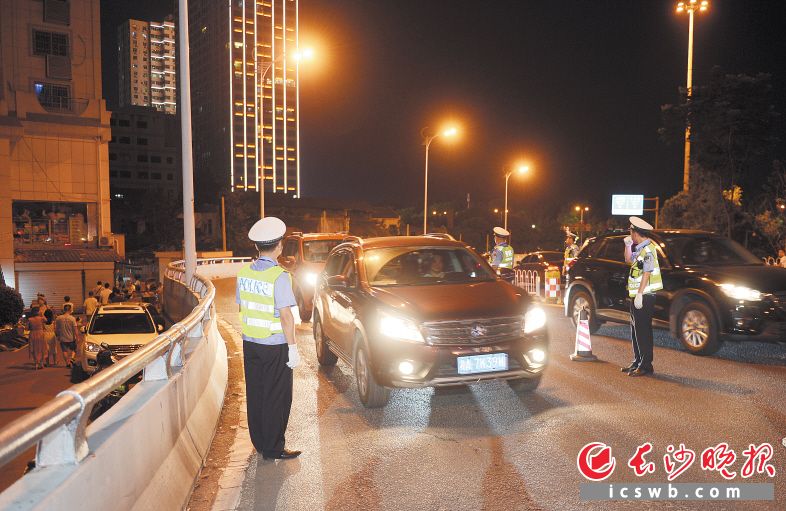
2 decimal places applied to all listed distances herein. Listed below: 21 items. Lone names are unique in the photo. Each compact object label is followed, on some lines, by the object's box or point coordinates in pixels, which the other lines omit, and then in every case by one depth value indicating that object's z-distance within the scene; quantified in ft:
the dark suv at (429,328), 20.16
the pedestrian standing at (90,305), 68.13
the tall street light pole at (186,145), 41.60
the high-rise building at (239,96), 550.57
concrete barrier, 8.44
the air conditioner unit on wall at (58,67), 139.85
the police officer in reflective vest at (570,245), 56.90
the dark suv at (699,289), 28.07
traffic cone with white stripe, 29.37
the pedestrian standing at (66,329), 57.93
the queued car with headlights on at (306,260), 44.19
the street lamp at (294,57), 69.21
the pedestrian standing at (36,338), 58.75
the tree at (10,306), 100.01
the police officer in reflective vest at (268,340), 16.49
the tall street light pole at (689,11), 98.37
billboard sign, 187.62
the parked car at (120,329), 45.32
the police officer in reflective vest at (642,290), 26.03
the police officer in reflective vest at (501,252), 43.52
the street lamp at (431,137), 95.81
